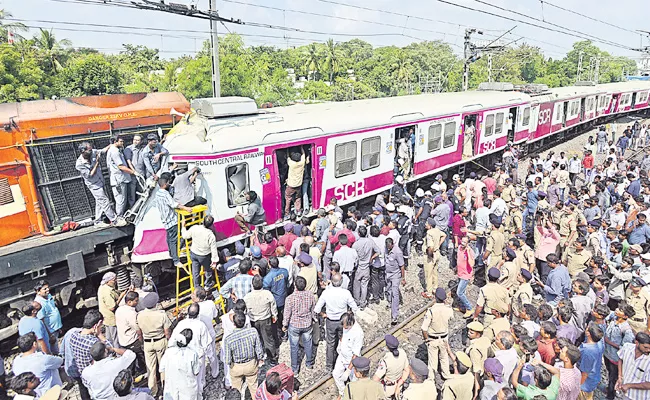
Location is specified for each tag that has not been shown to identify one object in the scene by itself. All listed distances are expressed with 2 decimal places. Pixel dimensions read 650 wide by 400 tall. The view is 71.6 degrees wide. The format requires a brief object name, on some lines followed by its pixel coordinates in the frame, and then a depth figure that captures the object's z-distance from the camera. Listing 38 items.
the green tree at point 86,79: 29.52
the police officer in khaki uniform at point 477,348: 5.40
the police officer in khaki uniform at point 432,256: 8.55
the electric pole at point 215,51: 14.11
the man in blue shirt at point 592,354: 5.42
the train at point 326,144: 8.66
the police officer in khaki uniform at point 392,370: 5.08
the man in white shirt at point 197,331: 5.51
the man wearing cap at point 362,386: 4.59
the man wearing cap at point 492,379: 4.83
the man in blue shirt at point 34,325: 5.71
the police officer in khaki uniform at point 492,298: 6.31
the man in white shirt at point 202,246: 7.89
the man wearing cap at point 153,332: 5.91
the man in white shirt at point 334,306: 6.32
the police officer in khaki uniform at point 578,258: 7.77
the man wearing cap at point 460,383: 4.68
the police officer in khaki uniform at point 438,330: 5.89
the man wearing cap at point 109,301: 6.54
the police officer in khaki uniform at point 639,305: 5.92
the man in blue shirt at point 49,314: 6.12
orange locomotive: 7.34
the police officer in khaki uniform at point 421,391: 4.58
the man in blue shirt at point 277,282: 6.77
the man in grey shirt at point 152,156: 8.50
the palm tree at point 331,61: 61.88
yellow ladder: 8.13
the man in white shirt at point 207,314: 6.05
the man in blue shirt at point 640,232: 8.72
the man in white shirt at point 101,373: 4.77
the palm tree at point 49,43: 45.94
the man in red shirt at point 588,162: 16.44
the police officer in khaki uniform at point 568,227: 9.19
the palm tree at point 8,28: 40.53
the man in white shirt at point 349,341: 5.70
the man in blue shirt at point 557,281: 7.04
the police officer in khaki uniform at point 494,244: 8.80
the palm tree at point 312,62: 63.84
